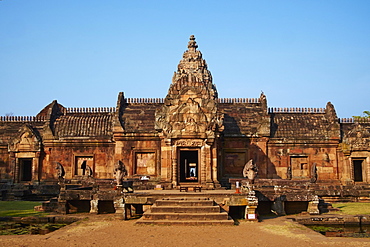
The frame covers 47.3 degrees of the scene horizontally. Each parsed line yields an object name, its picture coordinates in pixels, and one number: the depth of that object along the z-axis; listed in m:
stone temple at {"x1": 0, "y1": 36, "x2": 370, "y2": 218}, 28.27
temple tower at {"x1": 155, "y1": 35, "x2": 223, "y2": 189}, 22.56
